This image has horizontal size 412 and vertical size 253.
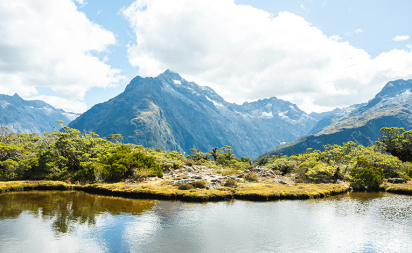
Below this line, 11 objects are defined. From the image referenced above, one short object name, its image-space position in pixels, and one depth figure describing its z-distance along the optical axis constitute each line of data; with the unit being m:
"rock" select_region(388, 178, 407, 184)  71.81
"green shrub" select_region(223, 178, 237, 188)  64.53
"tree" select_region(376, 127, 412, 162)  98.44
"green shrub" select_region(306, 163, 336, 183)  76.25
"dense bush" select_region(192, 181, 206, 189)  61.77
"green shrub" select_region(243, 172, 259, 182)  74.50
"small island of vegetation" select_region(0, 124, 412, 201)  57.75
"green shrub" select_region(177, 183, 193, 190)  59.97
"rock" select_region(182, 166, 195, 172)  85.88
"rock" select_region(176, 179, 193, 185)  63.53
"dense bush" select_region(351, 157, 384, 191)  66.25
